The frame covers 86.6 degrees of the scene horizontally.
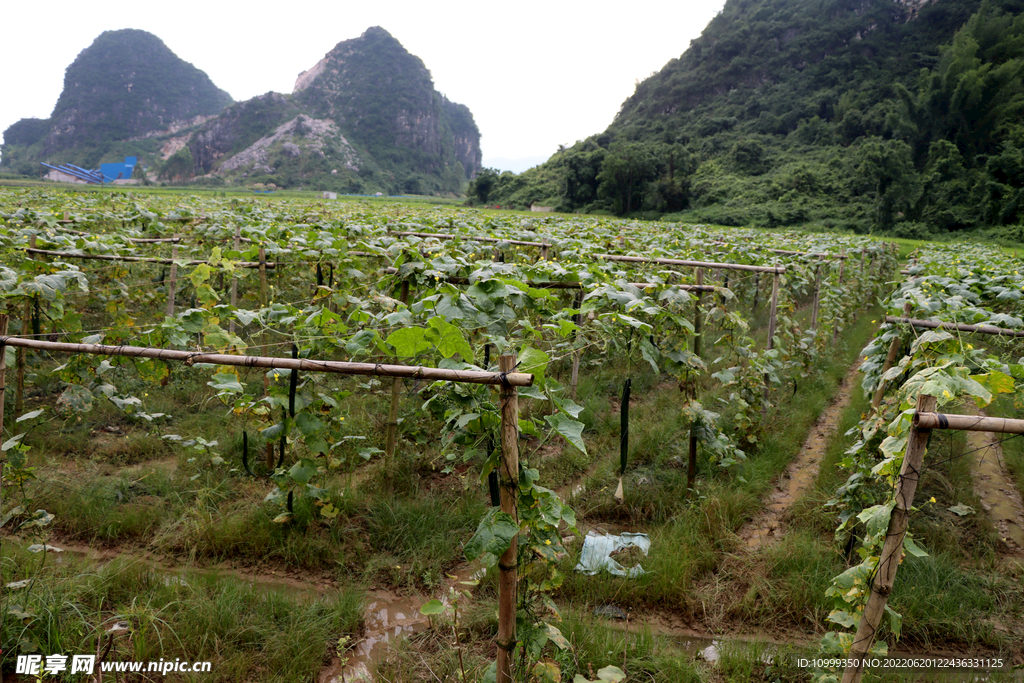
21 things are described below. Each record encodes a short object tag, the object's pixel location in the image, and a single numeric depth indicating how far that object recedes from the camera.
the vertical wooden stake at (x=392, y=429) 4.32
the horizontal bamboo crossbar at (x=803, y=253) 8.98
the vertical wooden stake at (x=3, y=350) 2.21
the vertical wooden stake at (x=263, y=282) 5.01
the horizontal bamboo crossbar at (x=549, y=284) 4.07
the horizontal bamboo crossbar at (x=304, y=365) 1.82
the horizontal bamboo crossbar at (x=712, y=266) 5.23
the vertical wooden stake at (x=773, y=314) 5.77
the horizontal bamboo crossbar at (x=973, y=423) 1.66
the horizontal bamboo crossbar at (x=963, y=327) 3.39
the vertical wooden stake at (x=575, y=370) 5.48
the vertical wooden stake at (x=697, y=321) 5.87
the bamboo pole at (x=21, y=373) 4.58
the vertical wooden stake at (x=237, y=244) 5.68
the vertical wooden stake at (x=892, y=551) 1.91
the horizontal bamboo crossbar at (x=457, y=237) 6.30
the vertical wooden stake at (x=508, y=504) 1.88
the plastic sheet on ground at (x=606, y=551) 3.39
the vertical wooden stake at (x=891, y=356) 3.87
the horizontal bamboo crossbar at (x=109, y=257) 4.42
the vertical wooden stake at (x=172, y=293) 5.49
